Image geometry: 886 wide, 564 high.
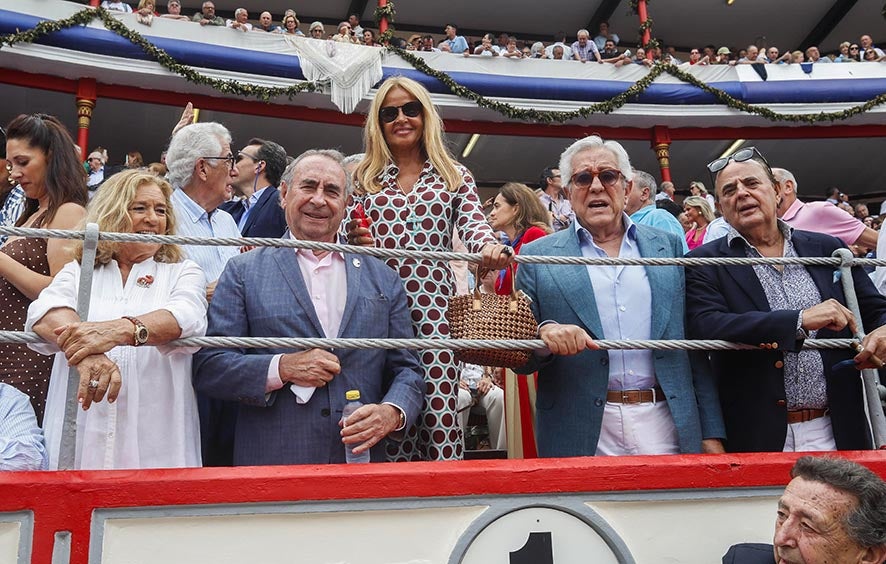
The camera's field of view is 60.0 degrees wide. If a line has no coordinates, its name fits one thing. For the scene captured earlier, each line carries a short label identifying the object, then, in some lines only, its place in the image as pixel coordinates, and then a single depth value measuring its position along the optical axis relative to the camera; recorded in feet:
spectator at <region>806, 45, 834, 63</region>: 45.44
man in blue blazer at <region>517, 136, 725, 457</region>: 7.29
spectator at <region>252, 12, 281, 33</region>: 38.58
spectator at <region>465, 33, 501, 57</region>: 40.98
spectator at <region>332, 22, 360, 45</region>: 37.00
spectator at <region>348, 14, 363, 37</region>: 44.55
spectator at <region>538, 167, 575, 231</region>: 24.94
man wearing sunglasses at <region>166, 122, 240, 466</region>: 9.97
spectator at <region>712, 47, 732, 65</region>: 44.21
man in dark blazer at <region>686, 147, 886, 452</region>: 7.12
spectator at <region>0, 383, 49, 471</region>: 6.01
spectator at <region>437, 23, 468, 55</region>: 41.52
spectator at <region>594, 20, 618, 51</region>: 49.82
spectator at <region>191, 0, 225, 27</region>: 35.79
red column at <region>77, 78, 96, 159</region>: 33.65
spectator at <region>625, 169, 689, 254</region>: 12.70
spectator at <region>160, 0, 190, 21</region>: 37.04
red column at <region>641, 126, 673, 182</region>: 43.33
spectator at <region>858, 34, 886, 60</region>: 45.56
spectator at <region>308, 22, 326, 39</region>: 38.22
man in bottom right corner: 5.58
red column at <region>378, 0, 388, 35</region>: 41.32
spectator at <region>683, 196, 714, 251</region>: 18.09
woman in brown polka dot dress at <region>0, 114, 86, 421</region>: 7.23
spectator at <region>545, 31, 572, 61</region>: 43.60
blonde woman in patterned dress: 7.88
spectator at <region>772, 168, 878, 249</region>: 12.66
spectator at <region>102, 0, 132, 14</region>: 34.42
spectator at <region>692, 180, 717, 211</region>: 31.45
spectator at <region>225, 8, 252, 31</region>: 36.03
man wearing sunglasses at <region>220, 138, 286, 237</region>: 11.43
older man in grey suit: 6.59
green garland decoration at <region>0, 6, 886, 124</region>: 32.12
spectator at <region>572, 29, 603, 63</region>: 44.39
